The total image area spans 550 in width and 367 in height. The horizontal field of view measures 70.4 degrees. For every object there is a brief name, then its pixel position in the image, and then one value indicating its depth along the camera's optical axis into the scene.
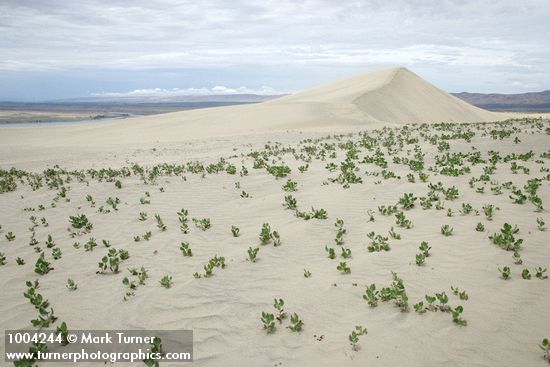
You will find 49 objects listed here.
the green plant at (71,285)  6.58
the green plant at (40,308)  5.56
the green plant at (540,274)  5.82
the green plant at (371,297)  5.53
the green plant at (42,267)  7.19
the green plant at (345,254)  7.04
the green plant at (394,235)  7.70
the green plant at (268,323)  5.17
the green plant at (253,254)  7.27
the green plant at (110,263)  7.10
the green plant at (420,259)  6.53
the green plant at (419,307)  5.23
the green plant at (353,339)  4.69
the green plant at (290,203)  10.14
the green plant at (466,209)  8.70
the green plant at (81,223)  9.50
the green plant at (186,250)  7.63
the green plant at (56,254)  7.78
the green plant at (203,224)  9.14
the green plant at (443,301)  5.24
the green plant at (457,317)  4.96
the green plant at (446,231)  7.66
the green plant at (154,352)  4.56
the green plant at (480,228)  7.64
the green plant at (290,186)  11.81
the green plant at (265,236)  8.01
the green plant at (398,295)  5.40
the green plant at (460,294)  5.48
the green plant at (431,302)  5.27
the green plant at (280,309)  5.35
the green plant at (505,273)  5.88
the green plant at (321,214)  9.25
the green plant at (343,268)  6.50
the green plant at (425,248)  6.81
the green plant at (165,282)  6.49
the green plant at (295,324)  5.13
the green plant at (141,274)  6.63
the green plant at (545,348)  4.27
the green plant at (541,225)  7.58
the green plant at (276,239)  7.95
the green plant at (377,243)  7.24
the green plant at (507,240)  6.80
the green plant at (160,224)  9.18
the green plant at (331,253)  7.12
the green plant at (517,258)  6.28
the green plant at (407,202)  9.50
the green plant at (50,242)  8.47
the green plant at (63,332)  5.21
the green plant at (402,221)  8.30
